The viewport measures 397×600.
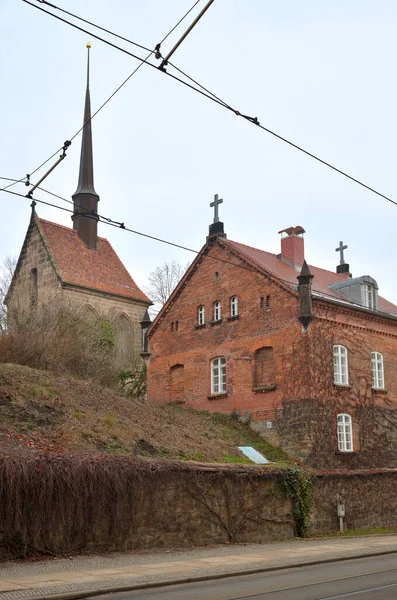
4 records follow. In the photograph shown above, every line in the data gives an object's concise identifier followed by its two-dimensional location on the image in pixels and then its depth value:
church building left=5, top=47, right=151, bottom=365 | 45.22
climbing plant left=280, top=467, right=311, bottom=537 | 20.89
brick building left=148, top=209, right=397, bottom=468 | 26.88
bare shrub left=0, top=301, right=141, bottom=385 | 26.62
